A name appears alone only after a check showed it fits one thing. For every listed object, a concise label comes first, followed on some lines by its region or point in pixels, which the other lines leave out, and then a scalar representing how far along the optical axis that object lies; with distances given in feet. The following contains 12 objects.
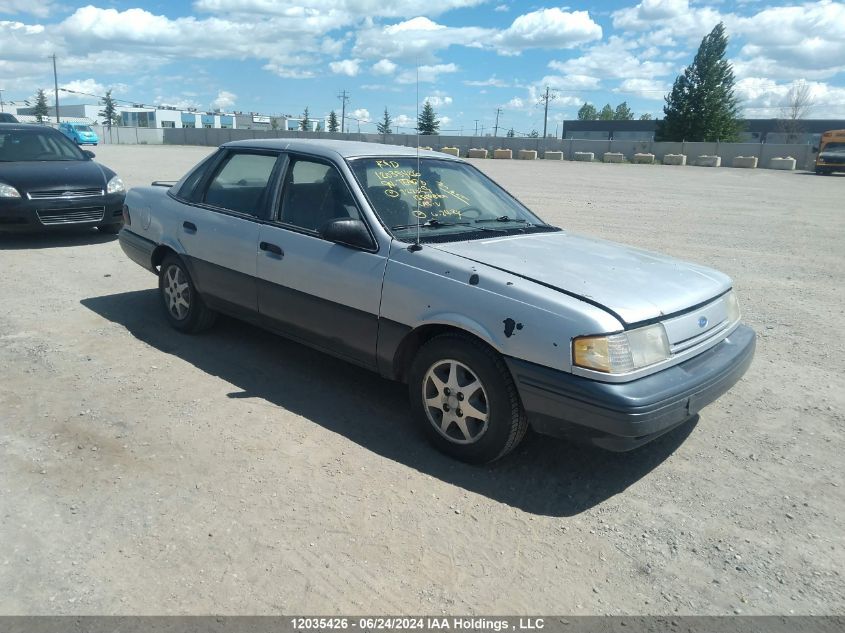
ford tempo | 10.74
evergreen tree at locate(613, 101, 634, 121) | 453.99
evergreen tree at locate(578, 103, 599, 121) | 477.36
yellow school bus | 125.90
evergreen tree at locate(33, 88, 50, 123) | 356.11
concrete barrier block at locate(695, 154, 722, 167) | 153.99
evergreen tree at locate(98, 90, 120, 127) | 373.03
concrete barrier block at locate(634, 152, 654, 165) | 165.45
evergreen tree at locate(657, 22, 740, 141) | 221.87
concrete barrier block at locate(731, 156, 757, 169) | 151.23
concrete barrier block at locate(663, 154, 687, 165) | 159.74
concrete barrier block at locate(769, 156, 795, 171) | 148.72
